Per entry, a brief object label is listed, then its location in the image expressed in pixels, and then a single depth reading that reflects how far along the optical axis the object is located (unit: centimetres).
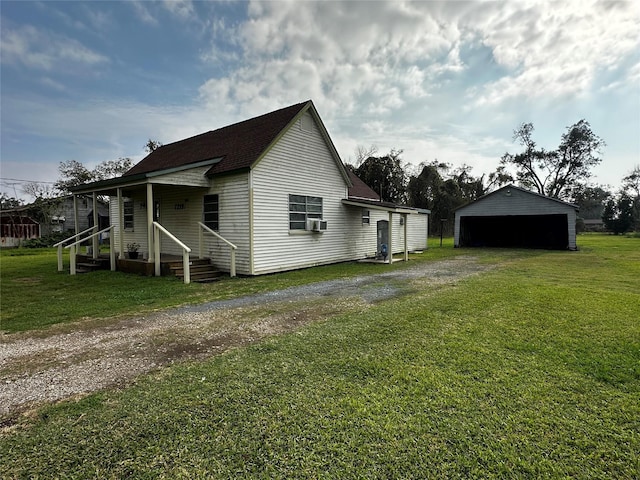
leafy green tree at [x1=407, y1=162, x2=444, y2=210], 3148
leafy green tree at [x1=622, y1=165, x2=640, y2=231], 4944
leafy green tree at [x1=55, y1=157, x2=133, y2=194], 3475
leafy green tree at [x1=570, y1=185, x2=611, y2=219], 3962
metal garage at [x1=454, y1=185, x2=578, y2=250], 1956
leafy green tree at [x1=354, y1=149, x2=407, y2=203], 3206
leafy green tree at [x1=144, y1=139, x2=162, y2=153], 3312
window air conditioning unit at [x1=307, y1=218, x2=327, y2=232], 1234
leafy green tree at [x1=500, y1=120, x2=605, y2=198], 3831
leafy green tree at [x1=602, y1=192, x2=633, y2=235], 3850
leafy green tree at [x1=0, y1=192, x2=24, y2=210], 3728
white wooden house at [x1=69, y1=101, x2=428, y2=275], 1042
